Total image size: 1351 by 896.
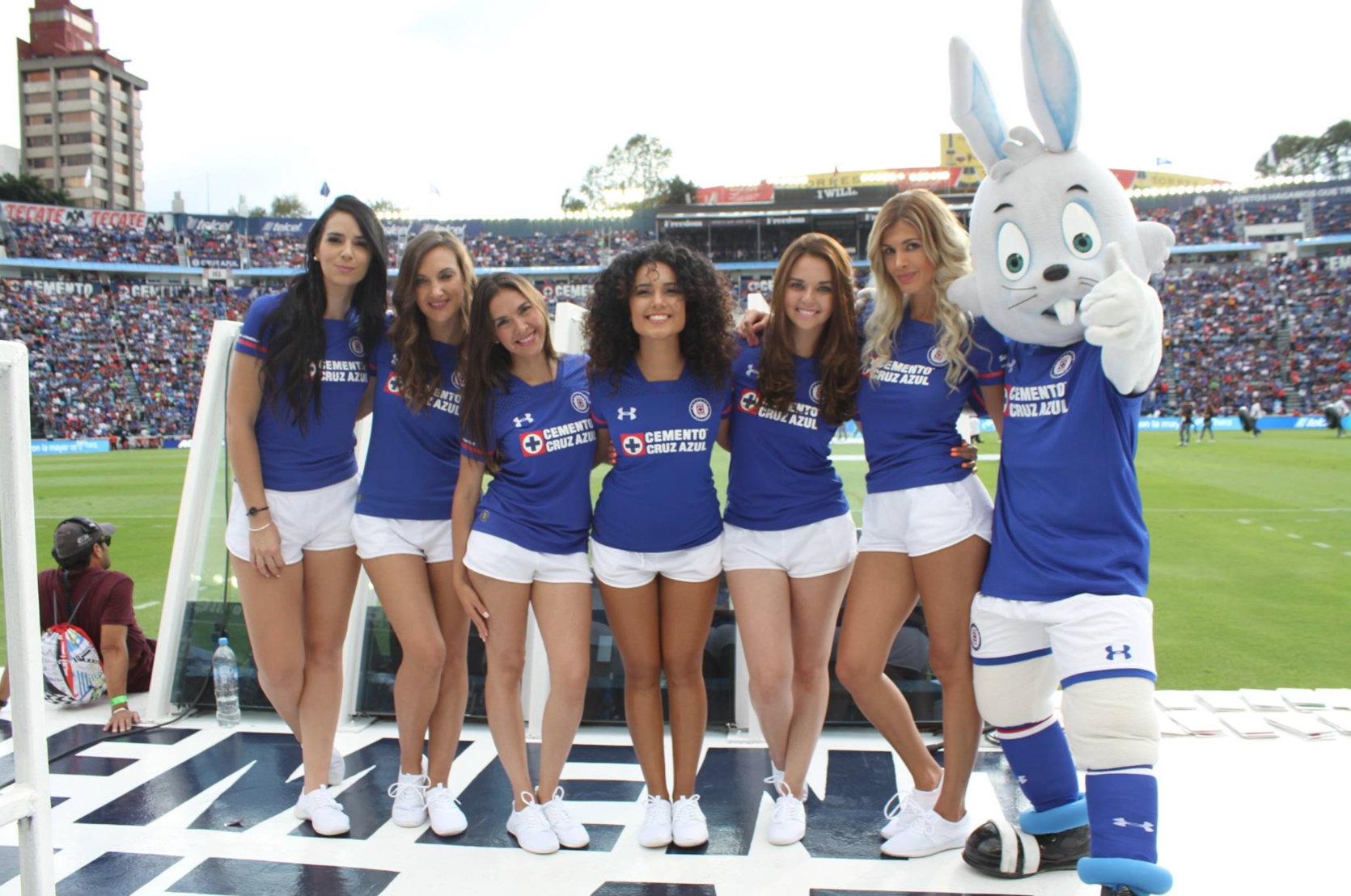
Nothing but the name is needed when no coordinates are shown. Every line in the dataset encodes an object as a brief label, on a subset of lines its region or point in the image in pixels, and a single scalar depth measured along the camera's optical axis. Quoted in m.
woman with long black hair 3.01
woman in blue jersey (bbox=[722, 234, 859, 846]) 2.90
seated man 4.13
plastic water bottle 4.07
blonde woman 2.79
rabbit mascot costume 2.34
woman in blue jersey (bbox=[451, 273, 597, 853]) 2.93
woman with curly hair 2.84
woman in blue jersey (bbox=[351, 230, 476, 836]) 3.02
